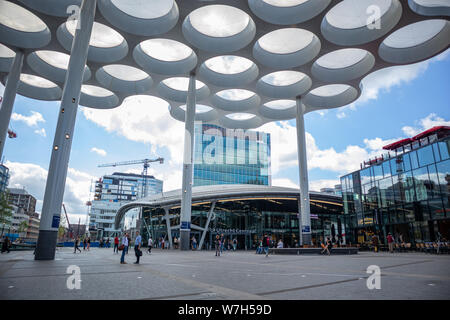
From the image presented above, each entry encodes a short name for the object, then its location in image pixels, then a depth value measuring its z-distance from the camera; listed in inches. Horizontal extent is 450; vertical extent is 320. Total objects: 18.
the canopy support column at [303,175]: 1236.5
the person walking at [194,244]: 1265.9
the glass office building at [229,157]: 2596.0
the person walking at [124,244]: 496.8
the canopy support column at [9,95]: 994.3
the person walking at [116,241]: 959.3
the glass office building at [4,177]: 4009.4
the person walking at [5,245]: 880.9
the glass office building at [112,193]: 4808.1
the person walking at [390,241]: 959.0
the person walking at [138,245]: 490.3
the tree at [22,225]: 2556.6
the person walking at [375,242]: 1112.0
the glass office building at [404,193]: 1005.8
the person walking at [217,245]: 841.2
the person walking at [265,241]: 890.6
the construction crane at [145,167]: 7195.9
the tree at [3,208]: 1481.2
